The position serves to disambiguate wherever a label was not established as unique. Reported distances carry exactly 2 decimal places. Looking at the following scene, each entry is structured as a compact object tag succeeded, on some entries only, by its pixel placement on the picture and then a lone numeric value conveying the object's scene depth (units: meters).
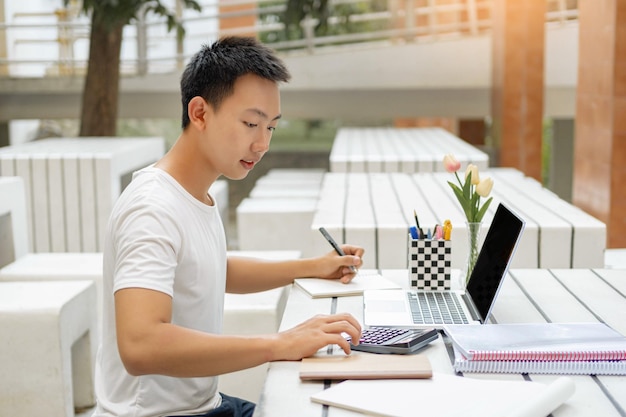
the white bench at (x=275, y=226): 5.41
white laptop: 1.96
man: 1.59
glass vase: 2.29
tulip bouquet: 2.27
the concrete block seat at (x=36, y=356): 3.35
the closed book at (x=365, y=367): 1.59
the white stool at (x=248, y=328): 3.43
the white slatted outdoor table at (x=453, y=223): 3.17
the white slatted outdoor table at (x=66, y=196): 5.88
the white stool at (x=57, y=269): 4.12
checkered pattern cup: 2.28
